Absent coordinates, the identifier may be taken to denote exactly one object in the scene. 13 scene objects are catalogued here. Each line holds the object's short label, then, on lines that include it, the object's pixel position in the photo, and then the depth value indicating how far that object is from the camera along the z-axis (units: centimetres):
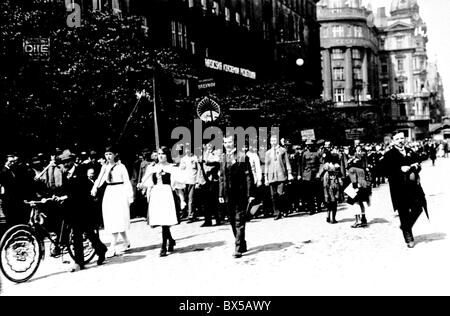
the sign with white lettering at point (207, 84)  1738
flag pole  1674
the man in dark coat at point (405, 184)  895
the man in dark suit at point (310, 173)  1510
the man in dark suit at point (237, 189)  900
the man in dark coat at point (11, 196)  1128
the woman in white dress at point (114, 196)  945
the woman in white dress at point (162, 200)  940
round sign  1747
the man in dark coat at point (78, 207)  847
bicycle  745
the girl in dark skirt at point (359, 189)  1166
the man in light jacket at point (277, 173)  1454
